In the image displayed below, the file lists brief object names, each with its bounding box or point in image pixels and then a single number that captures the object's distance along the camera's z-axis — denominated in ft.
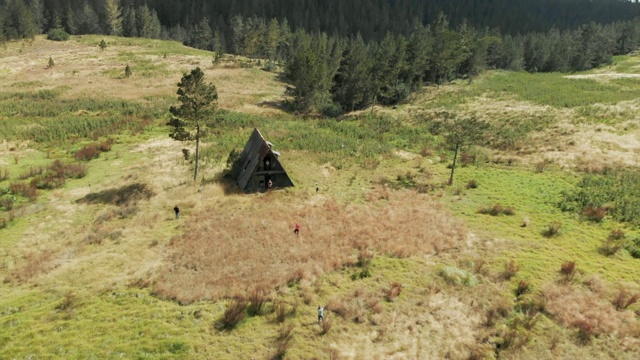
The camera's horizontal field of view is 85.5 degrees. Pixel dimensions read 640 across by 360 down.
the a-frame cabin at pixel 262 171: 105.19
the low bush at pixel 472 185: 110.73
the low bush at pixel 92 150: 129.39
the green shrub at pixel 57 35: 369.79
